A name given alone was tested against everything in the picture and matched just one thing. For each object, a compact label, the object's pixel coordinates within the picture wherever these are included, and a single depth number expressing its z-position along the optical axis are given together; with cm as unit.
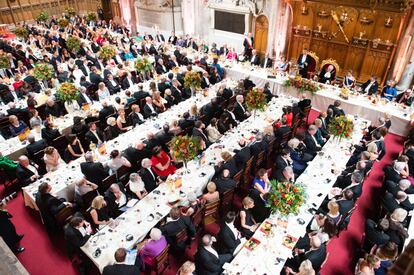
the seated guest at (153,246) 508
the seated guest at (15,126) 885
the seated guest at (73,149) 819
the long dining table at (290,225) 498
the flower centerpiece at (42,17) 2442
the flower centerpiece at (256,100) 880
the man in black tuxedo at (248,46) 1583
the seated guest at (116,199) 627
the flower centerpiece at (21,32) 1823
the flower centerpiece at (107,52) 1432
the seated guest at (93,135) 838
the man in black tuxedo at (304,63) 1344
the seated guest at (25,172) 725
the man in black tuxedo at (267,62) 1415
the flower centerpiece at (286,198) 552
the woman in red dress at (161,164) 744
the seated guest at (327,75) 1216
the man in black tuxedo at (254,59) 1470
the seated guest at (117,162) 720
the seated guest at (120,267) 461
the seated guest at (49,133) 838
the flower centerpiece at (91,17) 2387
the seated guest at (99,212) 583
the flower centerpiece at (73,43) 1617
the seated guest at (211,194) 614
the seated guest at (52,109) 991
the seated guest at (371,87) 1135
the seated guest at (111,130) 871
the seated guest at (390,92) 1124
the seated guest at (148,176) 677
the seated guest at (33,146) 782
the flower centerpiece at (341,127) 756
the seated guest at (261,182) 646
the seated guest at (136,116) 929
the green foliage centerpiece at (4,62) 1355
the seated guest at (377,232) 541
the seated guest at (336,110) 920
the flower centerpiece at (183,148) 670
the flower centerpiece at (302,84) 1102
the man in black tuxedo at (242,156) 740
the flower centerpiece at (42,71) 1163
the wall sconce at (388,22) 1214
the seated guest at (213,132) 859
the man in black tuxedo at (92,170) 693
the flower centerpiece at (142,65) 1244
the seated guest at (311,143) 824
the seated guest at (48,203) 598
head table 993
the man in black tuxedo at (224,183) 649
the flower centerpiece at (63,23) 2116
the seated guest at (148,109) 976
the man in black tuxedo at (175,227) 545
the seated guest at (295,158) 764
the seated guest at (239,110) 991
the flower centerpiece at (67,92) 962
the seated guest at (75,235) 532
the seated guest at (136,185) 650
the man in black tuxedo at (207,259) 490
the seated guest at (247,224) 587
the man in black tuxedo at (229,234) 535
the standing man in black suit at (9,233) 599
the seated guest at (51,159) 727
